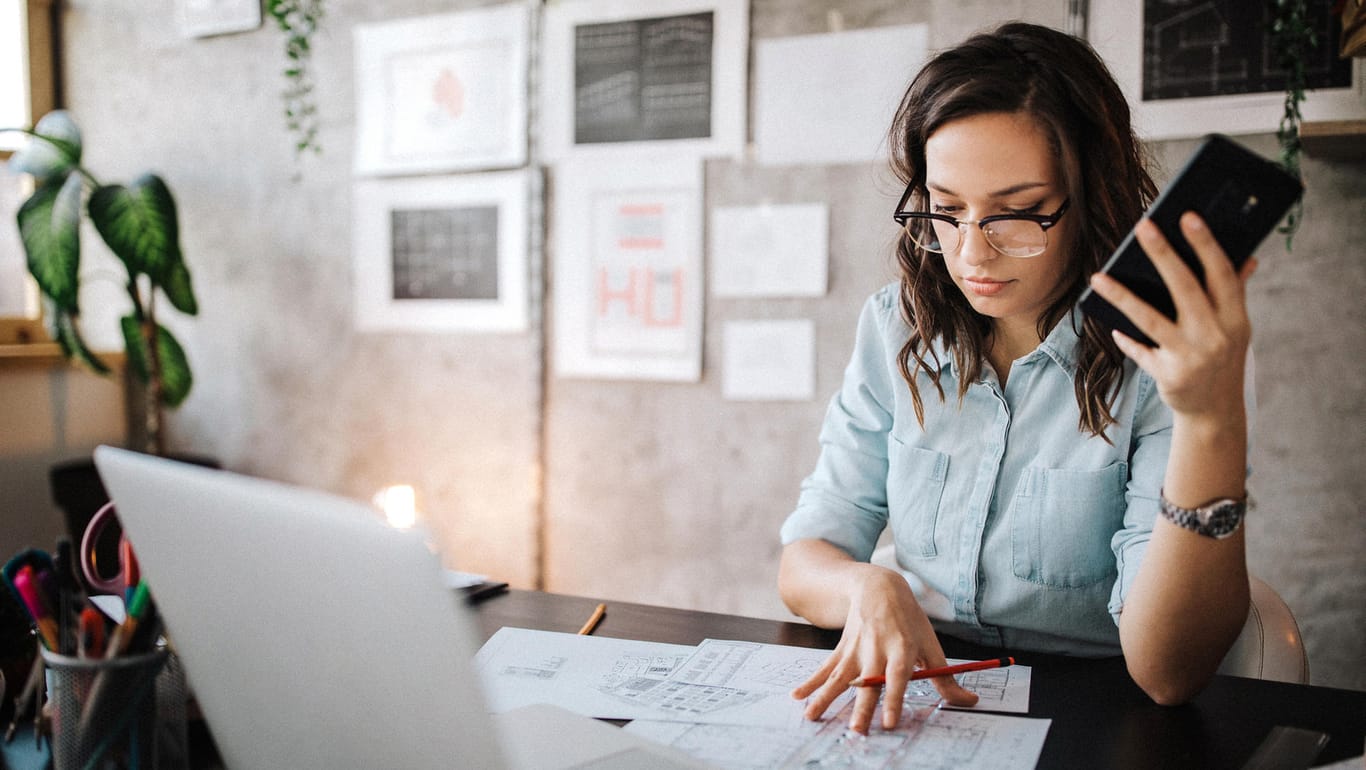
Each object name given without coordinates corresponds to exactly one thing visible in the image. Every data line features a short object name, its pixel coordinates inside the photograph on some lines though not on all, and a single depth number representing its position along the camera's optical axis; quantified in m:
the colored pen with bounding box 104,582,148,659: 0.66
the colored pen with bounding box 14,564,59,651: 0.70
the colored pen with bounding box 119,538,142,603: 0.78
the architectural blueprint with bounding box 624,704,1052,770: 0.74
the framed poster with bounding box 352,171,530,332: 2.68
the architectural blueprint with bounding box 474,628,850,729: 0.85
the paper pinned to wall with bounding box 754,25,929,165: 2.24
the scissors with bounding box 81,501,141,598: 0.85
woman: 0.91
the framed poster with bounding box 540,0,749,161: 2.40
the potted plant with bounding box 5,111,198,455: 2.70
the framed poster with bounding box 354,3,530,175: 2.65
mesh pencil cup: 0.65
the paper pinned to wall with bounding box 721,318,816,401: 2.36
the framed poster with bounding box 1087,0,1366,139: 1.89
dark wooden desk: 0.77
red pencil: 0.84
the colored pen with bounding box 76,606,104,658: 0.67
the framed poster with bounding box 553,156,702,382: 2.47
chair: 1.11
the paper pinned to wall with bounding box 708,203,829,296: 2.34
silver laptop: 0.47
